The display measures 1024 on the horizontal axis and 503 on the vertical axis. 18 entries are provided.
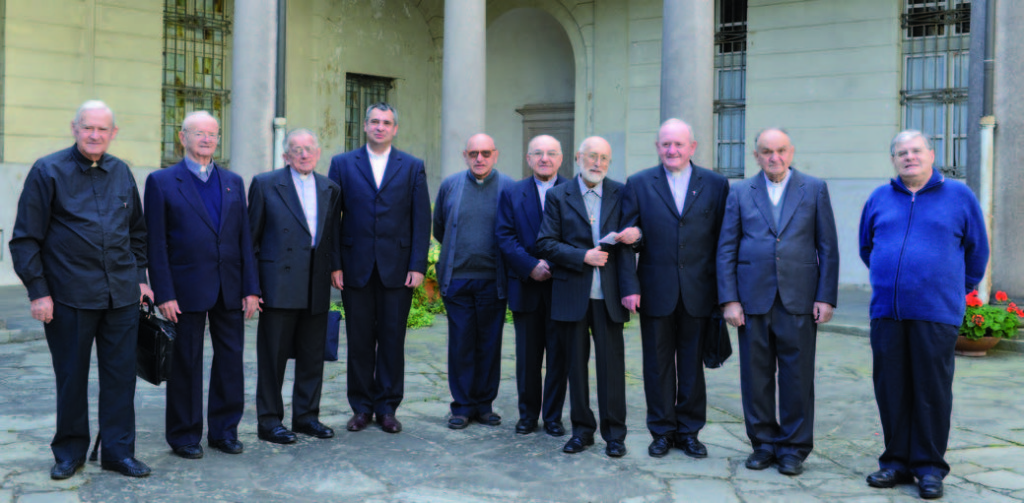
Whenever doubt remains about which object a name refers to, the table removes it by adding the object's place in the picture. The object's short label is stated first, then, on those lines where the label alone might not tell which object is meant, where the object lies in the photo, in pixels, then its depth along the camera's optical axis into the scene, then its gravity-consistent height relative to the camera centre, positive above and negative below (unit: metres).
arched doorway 16.38 +2.81
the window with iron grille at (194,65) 14.10 +2.58
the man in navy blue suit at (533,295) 5.91 -0.28
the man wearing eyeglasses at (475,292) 6.28 -0.28
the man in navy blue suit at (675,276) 5.47 -0.13
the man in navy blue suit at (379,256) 6.05 -0.06
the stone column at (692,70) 10.56 +1.96
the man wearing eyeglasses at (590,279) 5.55 -0.16
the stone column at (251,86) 10.72 +1.72
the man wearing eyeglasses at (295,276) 5.72 -0.18
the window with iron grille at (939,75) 12.55 +2.35
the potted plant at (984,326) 8.85 -0.61
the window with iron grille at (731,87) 14.26 +2.43
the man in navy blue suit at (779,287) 5.20 -0.17
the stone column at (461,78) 11.62 +2.01
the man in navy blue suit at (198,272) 5.25 -0.16
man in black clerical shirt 4.73 -0.16
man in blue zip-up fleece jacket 4.90 -0.21
